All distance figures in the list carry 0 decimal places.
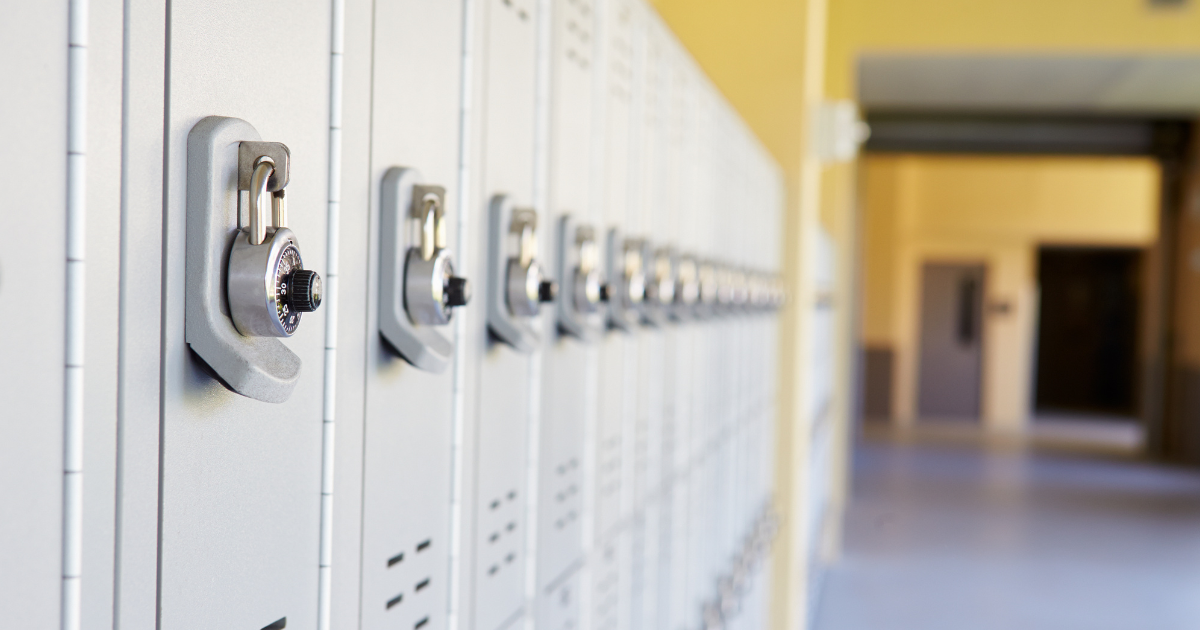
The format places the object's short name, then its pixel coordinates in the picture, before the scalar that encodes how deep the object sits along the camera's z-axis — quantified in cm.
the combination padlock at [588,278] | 125
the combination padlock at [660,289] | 169
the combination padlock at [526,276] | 100
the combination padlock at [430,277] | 76
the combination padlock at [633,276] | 151
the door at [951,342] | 1669
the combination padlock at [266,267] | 51
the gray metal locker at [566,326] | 121
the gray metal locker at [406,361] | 75
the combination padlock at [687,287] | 193
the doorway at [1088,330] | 2083
